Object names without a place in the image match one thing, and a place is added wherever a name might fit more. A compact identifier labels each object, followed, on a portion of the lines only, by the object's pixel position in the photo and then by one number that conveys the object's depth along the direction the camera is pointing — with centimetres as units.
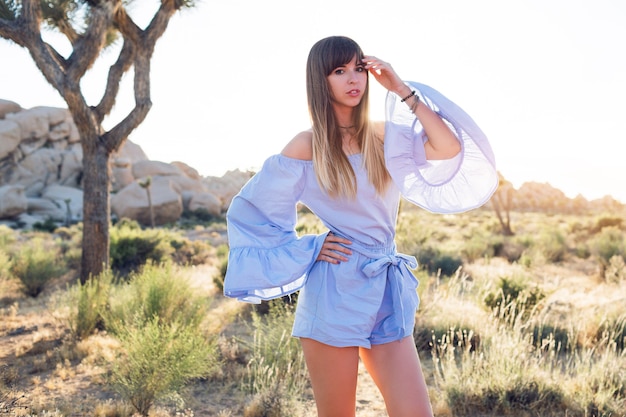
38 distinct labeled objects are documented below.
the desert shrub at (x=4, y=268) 945
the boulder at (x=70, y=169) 4656
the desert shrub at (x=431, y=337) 628
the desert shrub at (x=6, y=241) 1266
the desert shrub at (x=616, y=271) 1015
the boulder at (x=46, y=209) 3909
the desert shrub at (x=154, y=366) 419
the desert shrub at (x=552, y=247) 1445
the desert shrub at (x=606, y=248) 1273
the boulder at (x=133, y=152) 6346
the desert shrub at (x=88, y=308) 633
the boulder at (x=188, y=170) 5681
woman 245
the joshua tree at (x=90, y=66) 742
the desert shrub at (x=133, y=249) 1136
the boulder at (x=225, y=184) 5238
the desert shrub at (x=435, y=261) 1167
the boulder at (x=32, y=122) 4666
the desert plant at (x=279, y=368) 443
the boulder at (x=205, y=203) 4319
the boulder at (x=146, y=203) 3772
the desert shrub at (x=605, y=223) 2097
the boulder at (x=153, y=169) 4994
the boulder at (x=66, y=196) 4028
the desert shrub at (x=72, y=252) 1170
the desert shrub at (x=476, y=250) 1463
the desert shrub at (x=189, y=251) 1363
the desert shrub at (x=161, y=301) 630
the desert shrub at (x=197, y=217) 3991
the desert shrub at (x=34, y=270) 921
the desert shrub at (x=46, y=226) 3192
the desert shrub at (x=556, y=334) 645
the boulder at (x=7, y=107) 4769
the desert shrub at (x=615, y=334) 629
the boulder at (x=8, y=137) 4412
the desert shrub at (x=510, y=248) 1538
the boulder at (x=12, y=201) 3666
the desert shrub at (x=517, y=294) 747
